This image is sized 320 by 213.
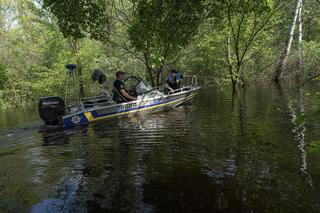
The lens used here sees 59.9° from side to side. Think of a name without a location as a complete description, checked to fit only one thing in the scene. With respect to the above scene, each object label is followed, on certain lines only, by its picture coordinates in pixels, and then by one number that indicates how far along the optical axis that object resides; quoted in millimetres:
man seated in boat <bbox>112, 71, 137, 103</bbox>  11516
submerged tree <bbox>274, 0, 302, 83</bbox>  20652
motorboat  10438
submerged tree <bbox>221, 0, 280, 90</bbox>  14820
